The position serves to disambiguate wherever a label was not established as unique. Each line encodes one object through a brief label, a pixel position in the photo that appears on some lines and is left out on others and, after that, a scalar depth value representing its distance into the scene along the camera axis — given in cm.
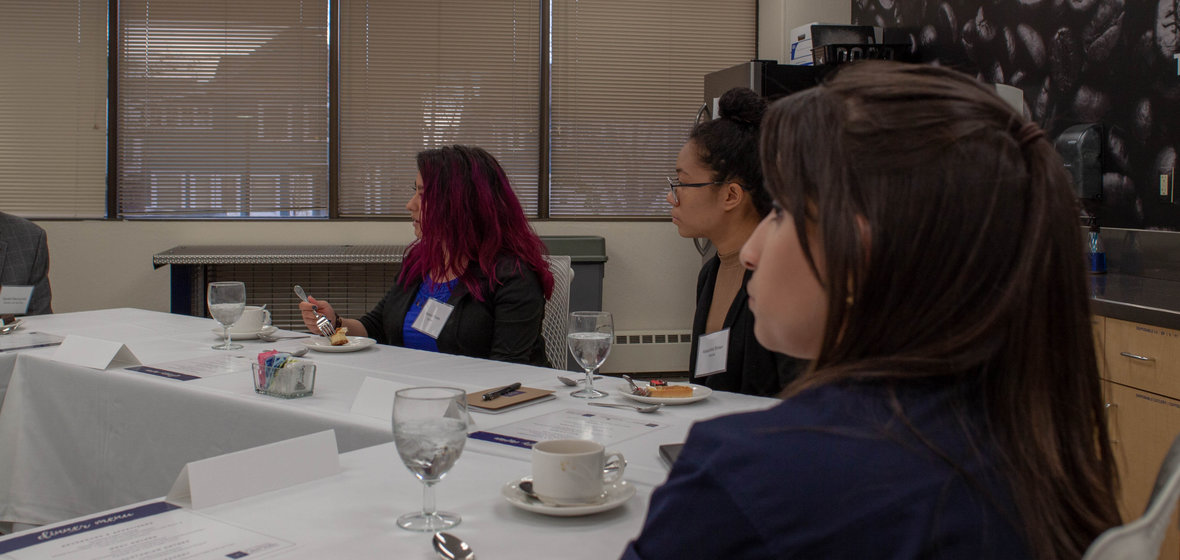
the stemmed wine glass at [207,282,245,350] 209
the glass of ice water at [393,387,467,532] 87
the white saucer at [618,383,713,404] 153
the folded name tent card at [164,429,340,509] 98
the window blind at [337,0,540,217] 475
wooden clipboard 147
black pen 154
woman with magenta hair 240
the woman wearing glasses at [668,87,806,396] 201
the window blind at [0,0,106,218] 452
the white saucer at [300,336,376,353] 212
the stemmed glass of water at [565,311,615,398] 158
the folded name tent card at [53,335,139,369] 189
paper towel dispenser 297
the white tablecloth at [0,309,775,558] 95
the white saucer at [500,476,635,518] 92
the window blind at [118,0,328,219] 463
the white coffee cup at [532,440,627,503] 93
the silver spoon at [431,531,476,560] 83
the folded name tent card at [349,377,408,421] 145
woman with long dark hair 56
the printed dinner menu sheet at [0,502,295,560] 85
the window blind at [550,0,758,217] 491
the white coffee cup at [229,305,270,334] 233
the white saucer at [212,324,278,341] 231
